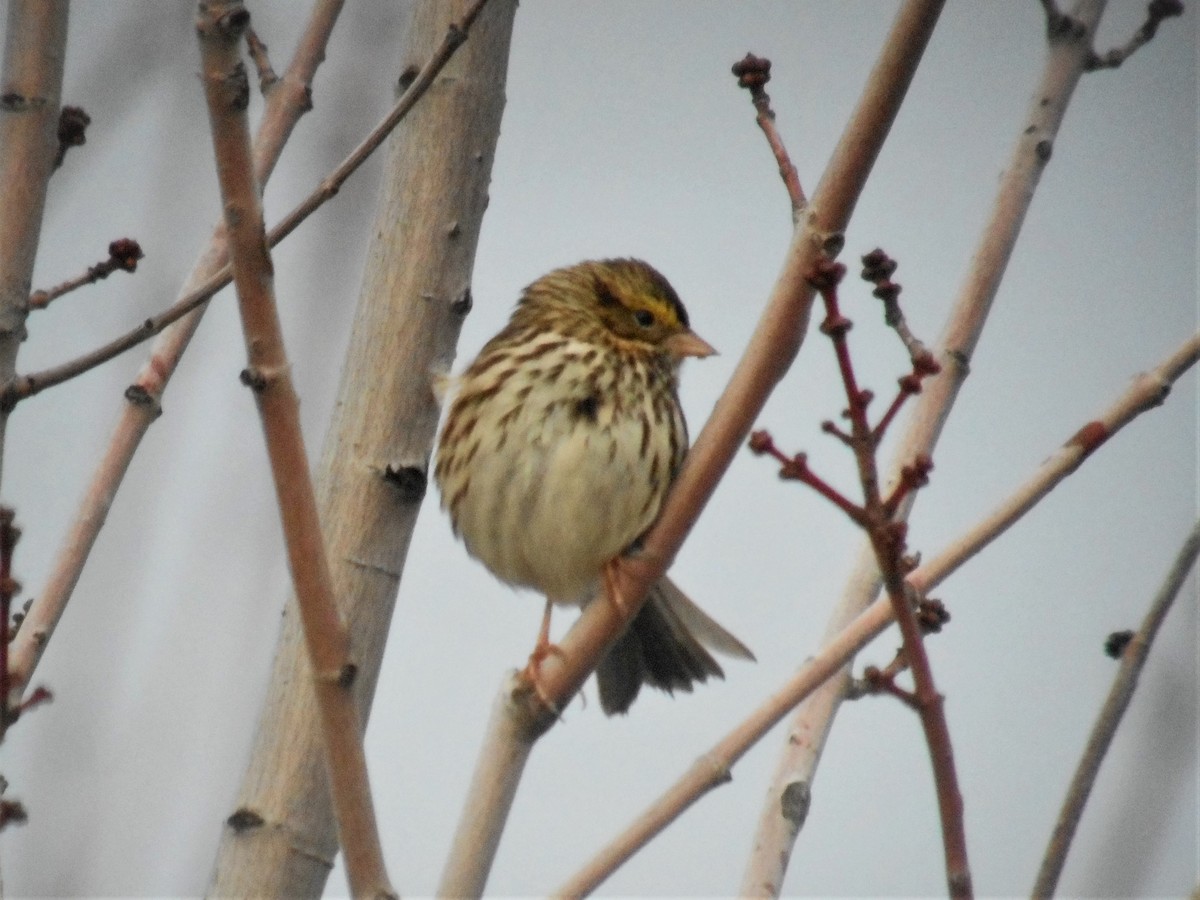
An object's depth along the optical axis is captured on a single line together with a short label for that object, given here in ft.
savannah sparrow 21.95
